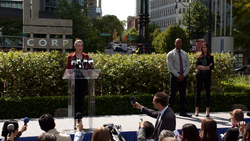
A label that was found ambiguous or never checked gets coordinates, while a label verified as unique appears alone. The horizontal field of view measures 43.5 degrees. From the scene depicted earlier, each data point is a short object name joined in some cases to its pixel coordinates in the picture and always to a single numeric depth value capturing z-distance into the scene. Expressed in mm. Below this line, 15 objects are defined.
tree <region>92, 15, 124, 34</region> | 103500
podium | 5934
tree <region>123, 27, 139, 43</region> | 127188
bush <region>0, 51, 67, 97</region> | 8742
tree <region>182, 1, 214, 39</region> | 56781
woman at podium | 6387
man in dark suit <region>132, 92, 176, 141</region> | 4512
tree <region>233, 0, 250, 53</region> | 24942
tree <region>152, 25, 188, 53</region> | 51656
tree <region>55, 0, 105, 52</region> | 44531
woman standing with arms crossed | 8195
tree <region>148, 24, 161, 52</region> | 66825
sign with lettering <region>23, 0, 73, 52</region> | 18141
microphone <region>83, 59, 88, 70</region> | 6023
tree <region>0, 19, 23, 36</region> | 43000
